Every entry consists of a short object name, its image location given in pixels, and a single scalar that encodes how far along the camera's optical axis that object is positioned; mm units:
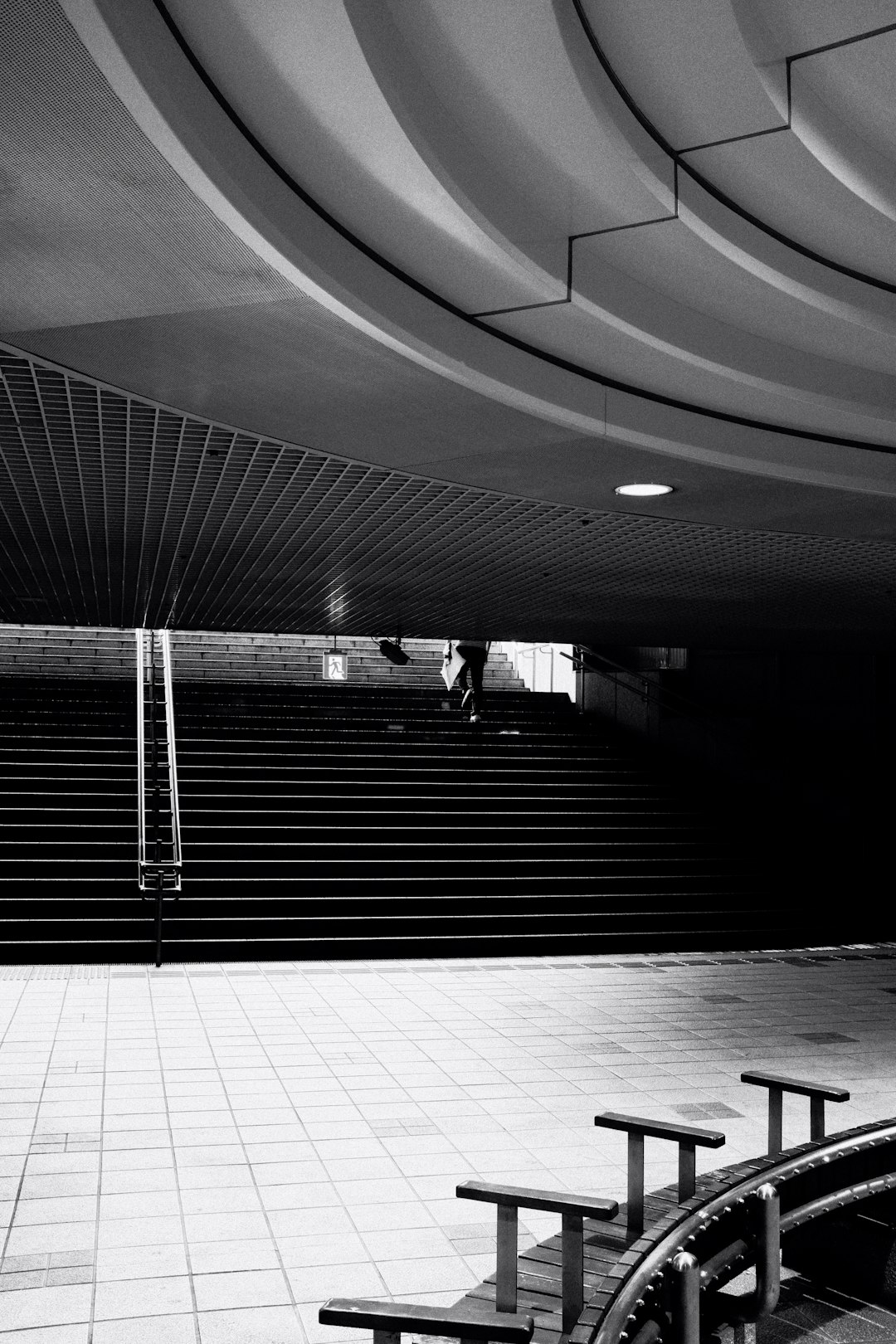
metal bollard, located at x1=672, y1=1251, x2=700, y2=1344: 2189
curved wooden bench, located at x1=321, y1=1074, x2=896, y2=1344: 2352
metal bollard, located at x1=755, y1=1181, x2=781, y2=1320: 2760
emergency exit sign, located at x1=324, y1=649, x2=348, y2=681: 16750
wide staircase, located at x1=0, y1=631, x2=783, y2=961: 9484
